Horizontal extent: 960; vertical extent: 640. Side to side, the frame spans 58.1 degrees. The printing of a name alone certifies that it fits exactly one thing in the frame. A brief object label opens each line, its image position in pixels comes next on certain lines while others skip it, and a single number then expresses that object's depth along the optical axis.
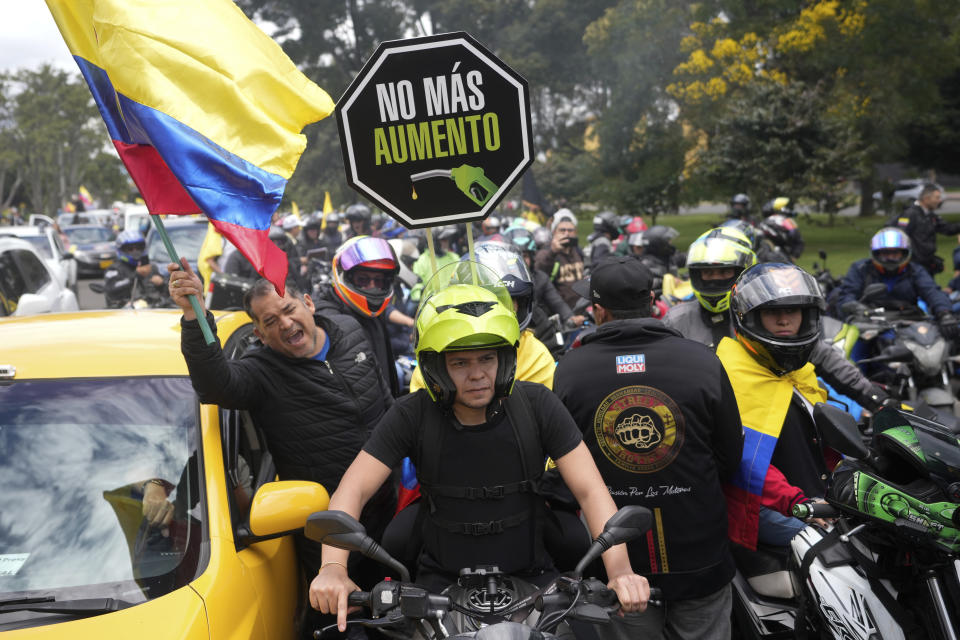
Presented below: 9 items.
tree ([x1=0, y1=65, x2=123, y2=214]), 54.28
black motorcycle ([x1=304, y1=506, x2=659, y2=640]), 2.44
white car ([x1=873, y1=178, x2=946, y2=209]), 31.01
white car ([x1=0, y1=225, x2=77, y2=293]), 15.98
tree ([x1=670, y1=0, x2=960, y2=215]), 24.22
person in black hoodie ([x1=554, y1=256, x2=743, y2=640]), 3.27
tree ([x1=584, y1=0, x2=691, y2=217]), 33.06
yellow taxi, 2.70
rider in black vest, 2.79
